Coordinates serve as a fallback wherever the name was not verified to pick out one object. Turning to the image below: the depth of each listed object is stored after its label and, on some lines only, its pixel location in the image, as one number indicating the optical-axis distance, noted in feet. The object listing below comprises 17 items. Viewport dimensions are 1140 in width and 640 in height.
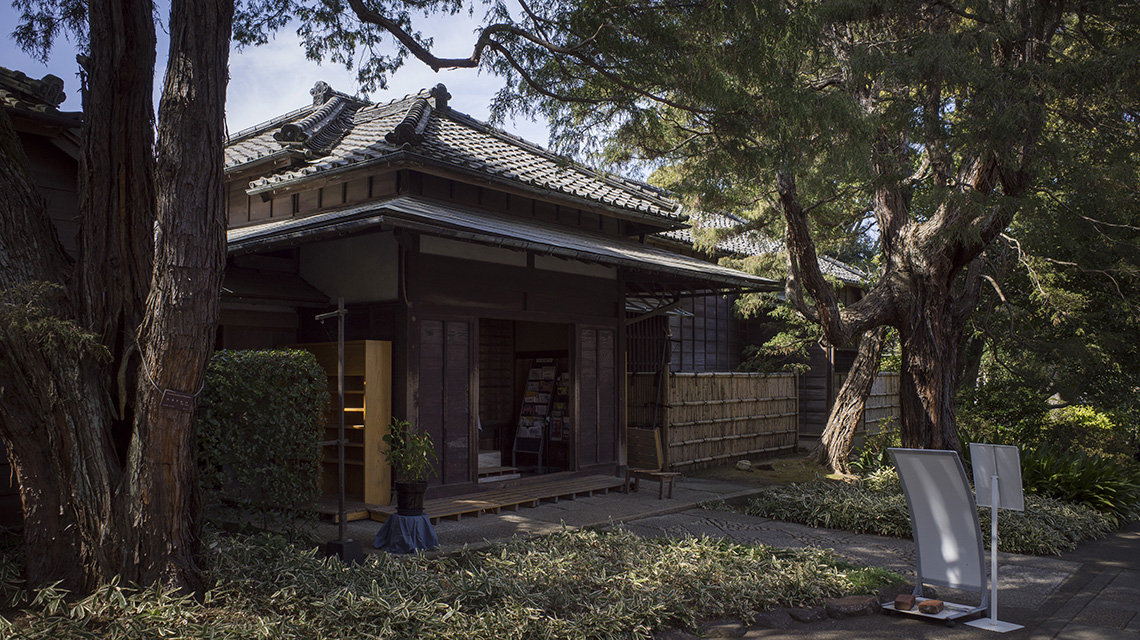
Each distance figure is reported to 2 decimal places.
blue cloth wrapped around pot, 23.43
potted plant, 23.72
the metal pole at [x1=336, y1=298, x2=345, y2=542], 22.13
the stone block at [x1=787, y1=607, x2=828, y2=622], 19.22
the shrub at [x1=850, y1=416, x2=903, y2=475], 39.47
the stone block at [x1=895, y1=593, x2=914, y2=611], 19.78
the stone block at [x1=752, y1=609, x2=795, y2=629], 18.76
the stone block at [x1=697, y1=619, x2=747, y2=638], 18.07
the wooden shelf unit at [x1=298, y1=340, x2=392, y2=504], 29.73
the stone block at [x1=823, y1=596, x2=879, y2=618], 19.69
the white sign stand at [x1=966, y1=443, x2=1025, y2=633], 18.70
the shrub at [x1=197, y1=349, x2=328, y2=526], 20.89
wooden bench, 41.32
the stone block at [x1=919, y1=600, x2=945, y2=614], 19.38
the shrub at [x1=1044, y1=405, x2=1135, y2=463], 41.60
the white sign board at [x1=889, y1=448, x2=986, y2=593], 19.71
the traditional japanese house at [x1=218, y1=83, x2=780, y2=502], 30.42
